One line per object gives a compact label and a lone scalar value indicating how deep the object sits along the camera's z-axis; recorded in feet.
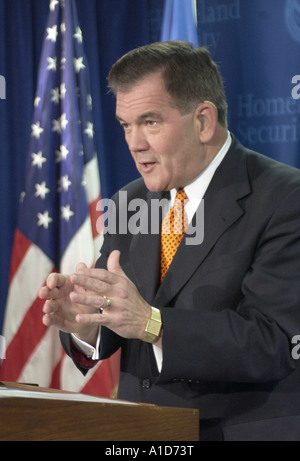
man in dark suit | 13.48
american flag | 16.08
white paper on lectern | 12.52
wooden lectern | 12.40
